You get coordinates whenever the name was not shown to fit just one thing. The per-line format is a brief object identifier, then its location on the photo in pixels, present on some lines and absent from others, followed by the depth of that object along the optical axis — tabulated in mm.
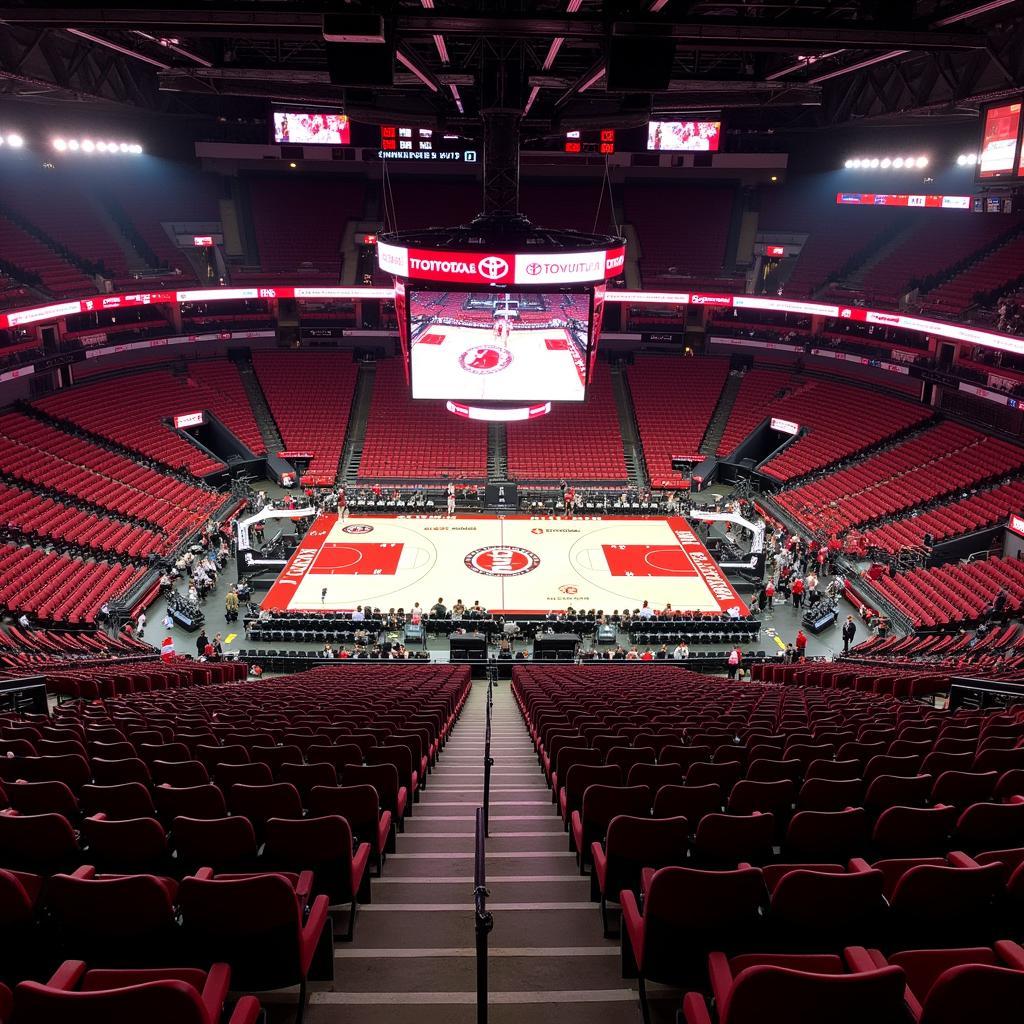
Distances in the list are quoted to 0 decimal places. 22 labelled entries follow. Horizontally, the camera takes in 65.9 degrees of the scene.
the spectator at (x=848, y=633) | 26625
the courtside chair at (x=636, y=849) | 5230
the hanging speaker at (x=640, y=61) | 10523
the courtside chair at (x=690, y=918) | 4172
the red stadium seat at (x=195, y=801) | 5961
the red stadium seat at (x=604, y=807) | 6211
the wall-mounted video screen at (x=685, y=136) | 39844
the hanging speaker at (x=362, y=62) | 10797
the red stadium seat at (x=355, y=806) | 6117
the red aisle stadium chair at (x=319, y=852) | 5156
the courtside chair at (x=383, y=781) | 7152
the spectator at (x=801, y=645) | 26047
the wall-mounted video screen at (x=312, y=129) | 40188
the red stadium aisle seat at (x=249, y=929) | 4031
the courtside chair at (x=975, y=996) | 3023
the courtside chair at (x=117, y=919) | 3943
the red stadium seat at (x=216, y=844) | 5117
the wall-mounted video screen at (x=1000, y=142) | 20250
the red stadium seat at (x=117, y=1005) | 2918
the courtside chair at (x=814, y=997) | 3053
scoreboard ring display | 21141
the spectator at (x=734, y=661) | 24594
